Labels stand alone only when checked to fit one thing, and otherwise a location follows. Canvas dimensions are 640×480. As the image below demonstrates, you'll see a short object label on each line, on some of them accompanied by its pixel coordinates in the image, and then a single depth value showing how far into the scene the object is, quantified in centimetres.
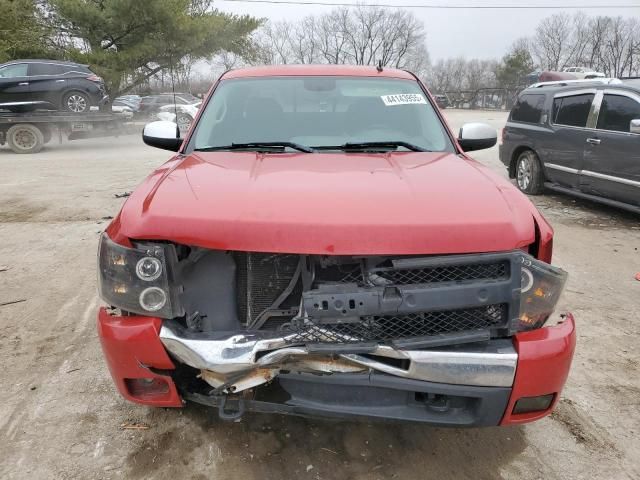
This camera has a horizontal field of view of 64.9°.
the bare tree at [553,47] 6581
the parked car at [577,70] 3574
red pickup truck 183
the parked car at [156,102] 2119
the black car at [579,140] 616
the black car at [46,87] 1383
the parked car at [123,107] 1614
